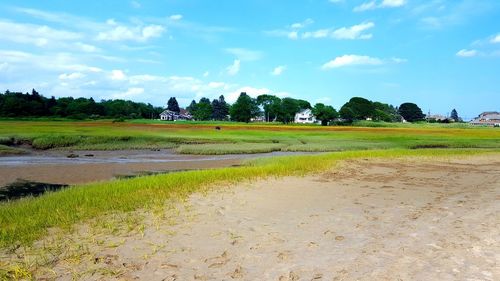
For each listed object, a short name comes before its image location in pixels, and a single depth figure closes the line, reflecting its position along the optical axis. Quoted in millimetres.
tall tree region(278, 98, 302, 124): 140000
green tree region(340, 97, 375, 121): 144125
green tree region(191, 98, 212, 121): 159000
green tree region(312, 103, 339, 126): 129375
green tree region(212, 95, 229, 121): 163375
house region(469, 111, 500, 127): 157275
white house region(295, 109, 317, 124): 153200
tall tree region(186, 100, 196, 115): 186450
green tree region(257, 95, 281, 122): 146025
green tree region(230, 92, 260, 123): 134750
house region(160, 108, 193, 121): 171750
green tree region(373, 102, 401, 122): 151900
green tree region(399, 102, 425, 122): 181500
